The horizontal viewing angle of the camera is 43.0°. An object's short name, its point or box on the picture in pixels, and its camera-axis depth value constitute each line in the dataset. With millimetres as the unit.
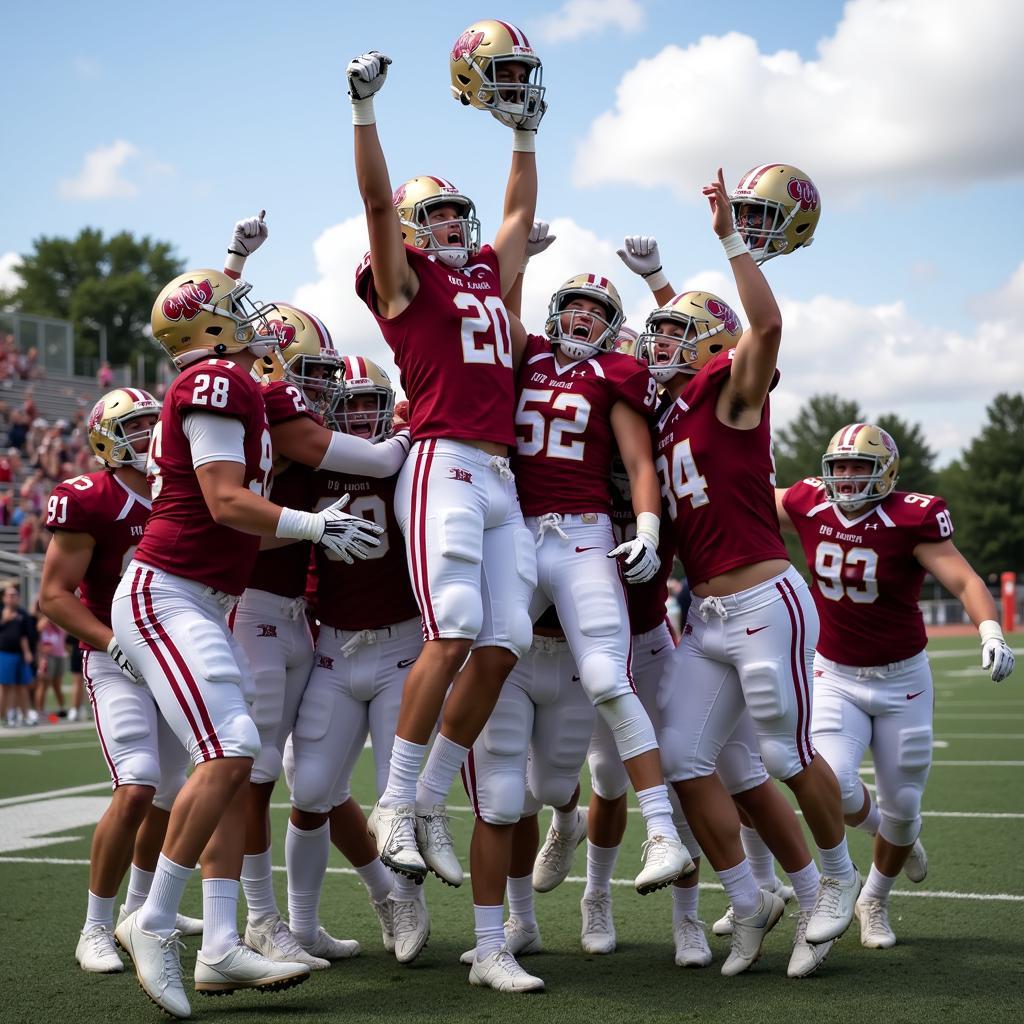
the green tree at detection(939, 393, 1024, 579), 59812
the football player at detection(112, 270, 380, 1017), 4301
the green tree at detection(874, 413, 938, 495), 63438
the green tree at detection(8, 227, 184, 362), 60719
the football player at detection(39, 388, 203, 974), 5129
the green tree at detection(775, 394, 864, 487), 68938
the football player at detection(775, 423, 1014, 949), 5480
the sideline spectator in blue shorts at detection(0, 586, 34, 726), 14734
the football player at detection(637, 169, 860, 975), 4766
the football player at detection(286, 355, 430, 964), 5082
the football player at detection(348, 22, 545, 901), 4562
